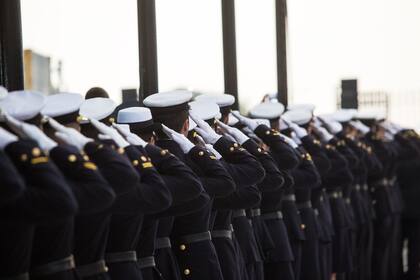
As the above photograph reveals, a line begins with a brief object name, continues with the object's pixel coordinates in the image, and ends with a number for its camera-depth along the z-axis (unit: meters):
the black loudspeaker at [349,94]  24.83
